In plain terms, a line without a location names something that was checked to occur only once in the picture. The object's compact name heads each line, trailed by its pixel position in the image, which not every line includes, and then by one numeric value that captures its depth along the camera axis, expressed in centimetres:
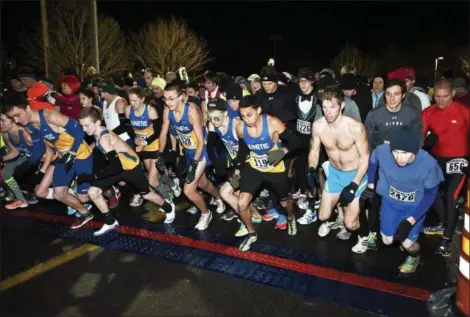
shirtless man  442
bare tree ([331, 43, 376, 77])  5347
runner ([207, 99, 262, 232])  511
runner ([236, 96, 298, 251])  482
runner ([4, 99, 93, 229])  553
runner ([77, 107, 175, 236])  526
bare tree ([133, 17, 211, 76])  3934
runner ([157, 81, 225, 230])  540
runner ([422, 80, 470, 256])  468
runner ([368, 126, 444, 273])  384
